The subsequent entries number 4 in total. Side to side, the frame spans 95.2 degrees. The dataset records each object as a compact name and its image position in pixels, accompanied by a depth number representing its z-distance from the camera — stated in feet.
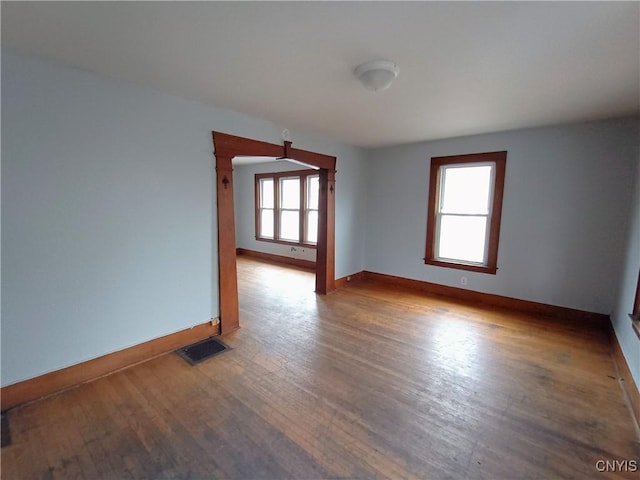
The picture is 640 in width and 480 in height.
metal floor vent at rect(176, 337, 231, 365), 8.80
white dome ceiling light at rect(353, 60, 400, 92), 6.35
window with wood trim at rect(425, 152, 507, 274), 13.34
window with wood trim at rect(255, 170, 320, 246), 21.63
